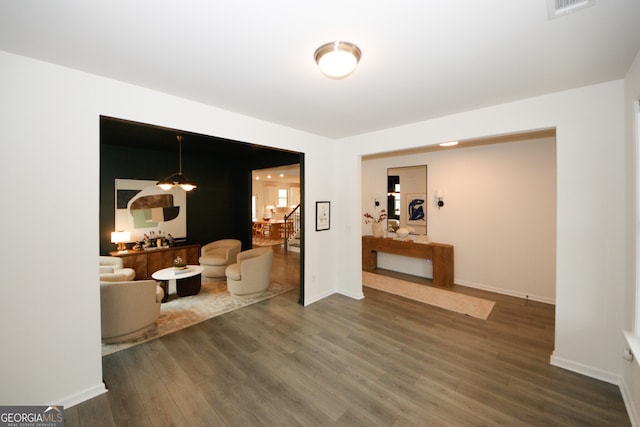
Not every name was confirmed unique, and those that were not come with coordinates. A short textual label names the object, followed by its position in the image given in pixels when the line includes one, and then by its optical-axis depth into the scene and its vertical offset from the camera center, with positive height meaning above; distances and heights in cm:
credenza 488 -95
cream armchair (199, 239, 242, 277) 523 -95
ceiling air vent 133 +114
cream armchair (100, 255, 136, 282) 367 -96
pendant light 458 +57
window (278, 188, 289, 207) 1420 +90
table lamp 486 -50
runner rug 385 -149
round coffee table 412 -118
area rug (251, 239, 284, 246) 1010 -126
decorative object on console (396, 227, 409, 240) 555 -45
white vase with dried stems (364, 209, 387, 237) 595 -22
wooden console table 489 -86
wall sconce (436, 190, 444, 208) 516 +31
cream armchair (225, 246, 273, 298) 418 -111
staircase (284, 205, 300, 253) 860 -76
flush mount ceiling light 168 +107
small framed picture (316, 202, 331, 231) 432 -6
